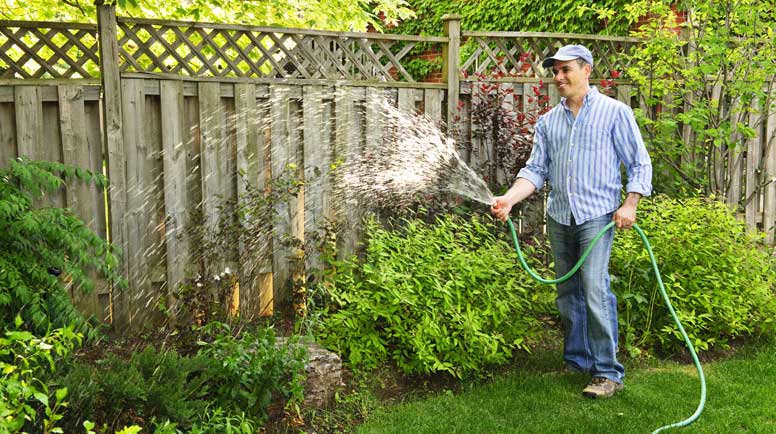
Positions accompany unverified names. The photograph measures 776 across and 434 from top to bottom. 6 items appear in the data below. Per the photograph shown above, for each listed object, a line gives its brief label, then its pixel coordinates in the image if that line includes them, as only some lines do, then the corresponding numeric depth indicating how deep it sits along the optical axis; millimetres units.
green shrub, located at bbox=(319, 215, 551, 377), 4598
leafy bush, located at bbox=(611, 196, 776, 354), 5230
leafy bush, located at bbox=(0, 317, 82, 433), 2465
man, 4348
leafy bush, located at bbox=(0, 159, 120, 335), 3947
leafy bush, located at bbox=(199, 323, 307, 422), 3789
